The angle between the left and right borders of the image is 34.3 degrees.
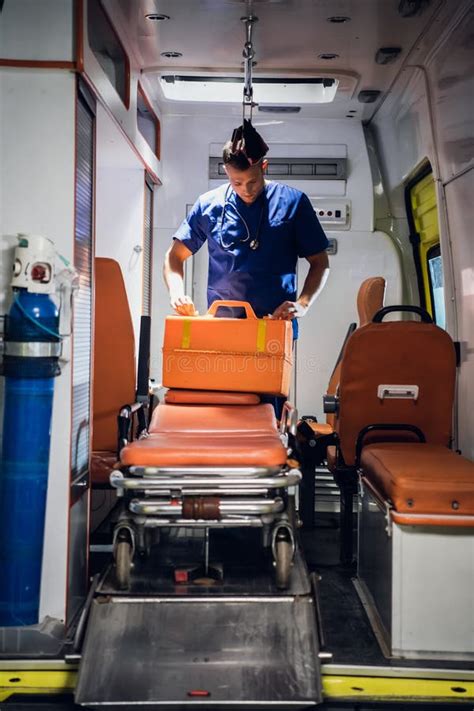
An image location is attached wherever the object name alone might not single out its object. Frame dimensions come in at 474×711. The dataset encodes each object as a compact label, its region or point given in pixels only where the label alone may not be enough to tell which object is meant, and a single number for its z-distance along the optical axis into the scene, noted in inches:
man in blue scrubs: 184.9
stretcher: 126.0
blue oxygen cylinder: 125.6
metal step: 108.4
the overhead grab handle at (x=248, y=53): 175.2
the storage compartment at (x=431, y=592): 126.4
